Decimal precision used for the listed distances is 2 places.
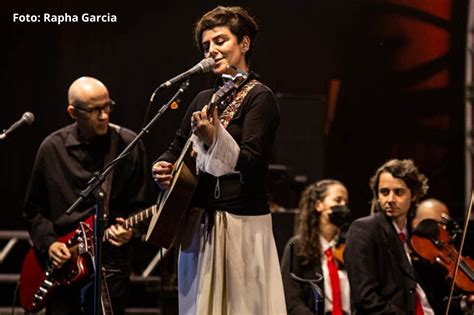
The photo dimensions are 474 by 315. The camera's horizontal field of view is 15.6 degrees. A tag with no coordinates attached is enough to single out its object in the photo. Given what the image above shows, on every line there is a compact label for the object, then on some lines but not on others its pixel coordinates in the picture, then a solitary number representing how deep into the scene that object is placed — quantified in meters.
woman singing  6.20
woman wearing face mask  9.35
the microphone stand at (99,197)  6.56
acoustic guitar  6.17
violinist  8.68
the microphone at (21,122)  8.07
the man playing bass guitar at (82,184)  8.76
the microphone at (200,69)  6.27
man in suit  8.71
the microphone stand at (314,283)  7.23
